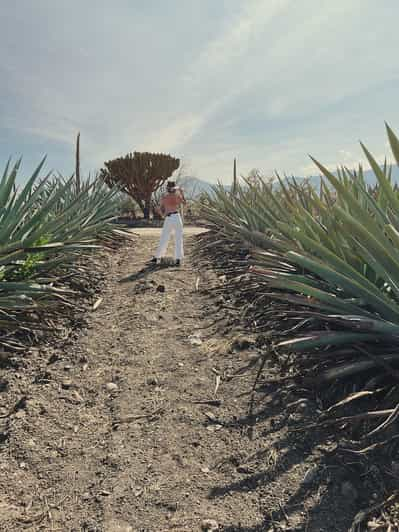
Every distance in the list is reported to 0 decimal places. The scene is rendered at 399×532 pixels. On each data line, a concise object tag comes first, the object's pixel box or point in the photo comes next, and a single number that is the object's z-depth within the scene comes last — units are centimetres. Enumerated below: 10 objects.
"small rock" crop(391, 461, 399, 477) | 149
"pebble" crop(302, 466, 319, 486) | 157
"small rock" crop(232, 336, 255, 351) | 268
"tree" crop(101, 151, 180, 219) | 1331
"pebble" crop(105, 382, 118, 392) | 237
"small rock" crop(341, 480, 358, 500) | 148
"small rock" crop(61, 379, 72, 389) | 241
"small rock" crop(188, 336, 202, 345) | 287
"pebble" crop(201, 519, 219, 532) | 143
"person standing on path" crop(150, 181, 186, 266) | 538
